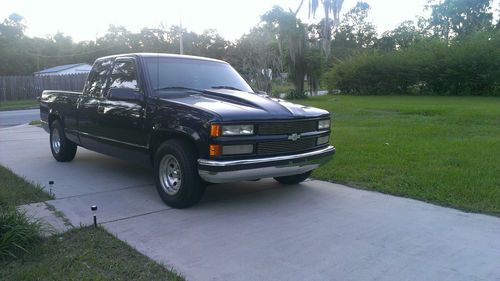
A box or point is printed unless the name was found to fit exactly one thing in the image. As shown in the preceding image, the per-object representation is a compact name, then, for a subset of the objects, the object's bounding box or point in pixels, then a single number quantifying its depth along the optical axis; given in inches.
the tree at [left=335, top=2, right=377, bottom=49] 2630.4
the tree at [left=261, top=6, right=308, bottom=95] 1128.8
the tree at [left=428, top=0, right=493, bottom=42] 2327.8
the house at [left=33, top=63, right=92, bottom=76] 1592.0
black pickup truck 194.7
